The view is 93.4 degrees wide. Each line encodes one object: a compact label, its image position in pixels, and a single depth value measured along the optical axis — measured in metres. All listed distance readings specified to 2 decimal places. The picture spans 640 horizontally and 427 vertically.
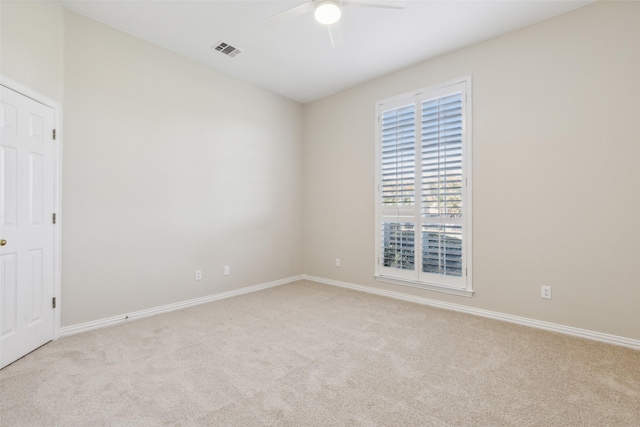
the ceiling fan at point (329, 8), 2.16
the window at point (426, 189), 3.35
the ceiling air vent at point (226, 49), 3.26
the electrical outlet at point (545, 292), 2.85
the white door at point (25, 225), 2.15
